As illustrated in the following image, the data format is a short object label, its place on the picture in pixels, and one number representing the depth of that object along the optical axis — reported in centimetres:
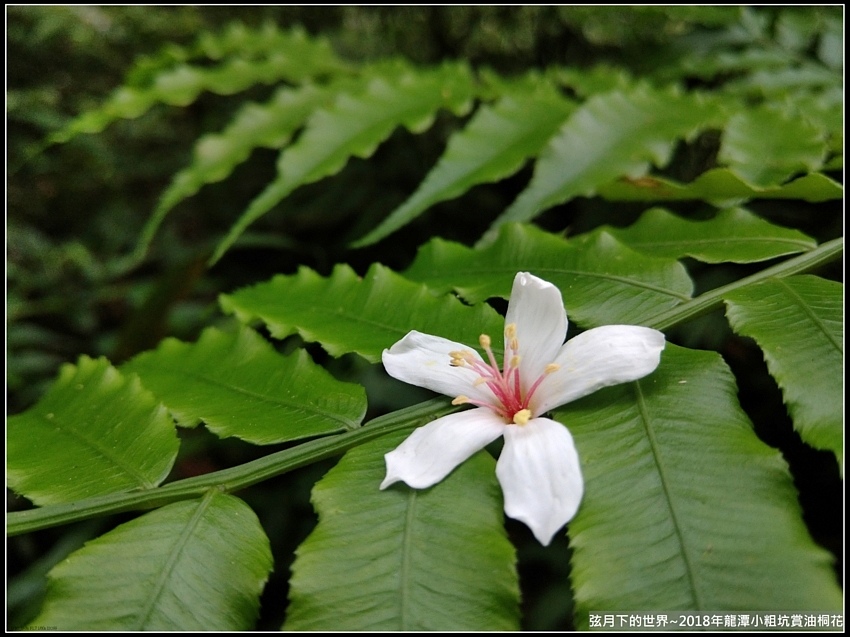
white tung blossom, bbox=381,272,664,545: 13
